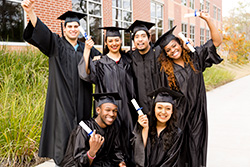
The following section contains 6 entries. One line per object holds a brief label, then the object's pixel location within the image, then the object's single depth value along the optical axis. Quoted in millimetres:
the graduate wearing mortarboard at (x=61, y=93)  3324
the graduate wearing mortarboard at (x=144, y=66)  3506
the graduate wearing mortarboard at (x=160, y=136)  2965
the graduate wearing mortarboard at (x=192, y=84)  3092
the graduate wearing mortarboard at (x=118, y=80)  3424
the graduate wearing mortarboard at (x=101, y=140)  2959
